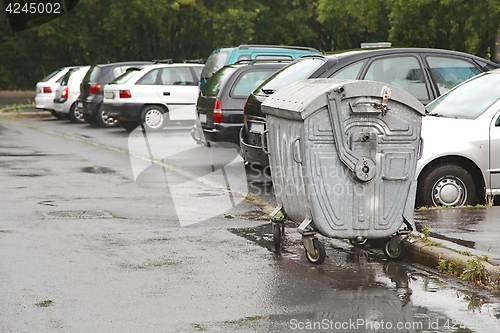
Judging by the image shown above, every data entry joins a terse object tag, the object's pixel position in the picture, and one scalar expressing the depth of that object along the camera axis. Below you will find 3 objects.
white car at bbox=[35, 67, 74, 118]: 28.00
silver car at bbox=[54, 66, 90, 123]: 26.44
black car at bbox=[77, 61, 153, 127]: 24.36
